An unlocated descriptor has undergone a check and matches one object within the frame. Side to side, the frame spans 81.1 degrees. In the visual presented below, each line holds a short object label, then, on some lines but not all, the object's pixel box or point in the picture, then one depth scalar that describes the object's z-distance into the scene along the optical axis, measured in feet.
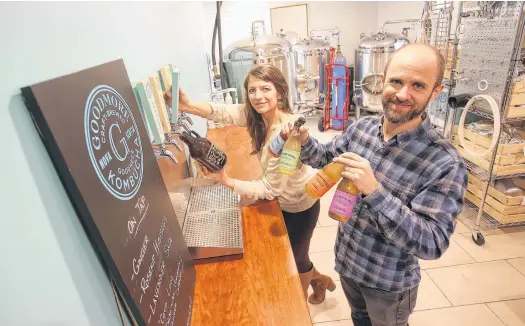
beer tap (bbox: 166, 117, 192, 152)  4.16
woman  5.59
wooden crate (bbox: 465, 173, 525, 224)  9.47
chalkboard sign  1.79
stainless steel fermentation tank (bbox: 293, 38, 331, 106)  20.10
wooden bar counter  3.61
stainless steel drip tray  4.49
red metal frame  19.57
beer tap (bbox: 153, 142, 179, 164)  3.75
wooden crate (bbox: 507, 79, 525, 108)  8.43
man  3.41
